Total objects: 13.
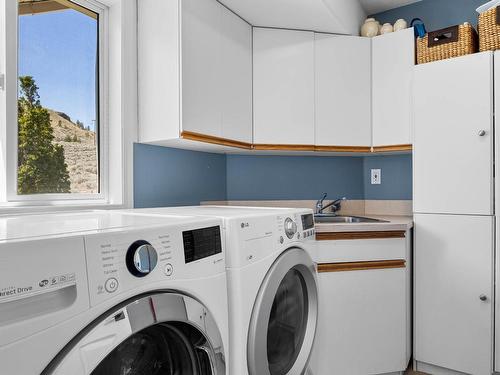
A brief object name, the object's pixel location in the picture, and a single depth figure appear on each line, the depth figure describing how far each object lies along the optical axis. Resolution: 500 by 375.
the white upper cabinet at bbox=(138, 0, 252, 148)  1.78
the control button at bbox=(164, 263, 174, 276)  0.85
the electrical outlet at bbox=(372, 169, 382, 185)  2.79
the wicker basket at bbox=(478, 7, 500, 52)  1.99
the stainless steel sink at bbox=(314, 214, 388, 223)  2.50
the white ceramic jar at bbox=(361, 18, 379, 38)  2.51
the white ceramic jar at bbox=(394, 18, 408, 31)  2.45
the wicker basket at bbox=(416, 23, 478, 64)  2.09
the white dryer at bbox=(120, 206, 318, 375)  1.15
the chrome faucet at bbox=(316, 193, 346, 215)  2.64
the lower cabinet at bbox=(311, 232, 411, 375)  1.94
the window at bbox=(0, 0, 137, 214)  1.50
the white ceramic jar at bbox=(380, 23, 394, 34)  2.50
